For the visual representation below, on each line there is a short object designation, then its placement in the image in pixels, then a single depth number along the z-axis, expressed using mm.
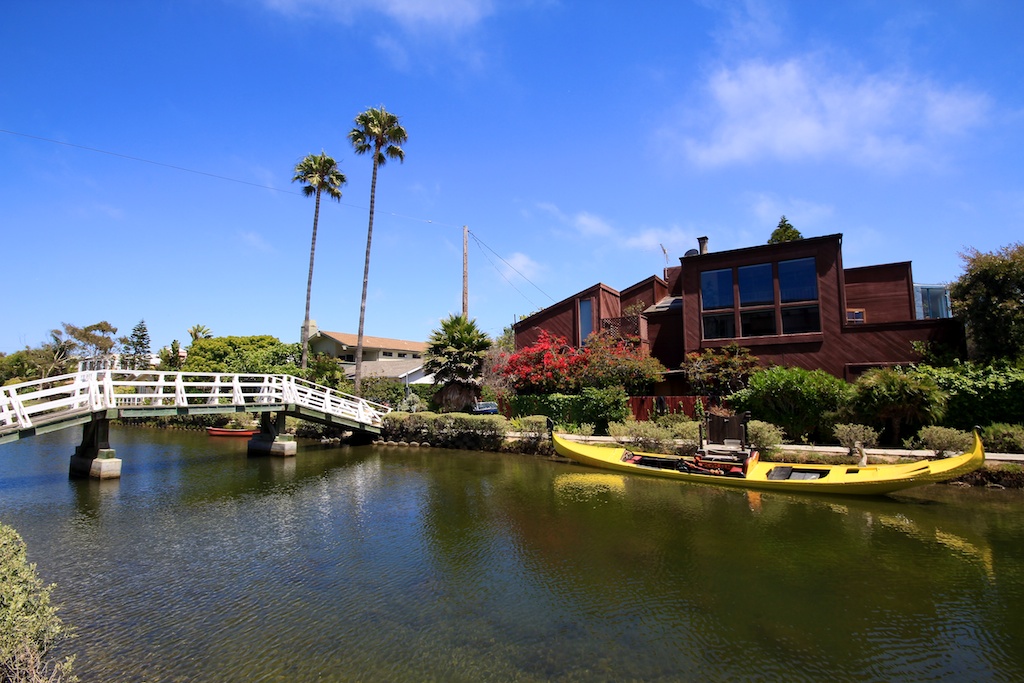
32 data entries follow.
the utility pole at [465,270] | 38519
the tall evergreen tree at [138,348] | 61312
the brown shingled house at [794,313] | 23562
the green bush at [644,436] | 21359
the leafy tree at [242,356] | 42156
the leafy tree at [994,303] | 19000
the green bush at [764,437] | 19281
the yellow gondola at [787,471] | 13969
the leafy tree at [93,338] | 58344
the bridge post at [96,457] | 18531
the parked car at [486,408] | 35406
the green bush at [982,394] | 17656
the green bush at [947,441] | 16734
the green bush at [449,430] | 26531
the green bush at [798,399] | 20547
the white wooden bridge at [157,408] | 15547
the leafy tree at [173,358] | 49781
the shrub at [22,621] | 4996
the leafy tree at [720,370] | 24688
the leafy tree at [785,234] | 31422
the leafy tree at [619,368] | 26281
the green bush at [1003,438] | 17000
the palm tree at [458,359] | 29984
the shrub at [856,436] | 18875
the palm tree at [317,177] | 42312
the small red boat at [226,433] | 33125
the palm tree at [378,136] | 37906
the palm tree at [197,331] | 58531
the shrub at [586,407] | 25641
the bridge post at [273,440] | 25375
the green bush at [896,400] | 18125
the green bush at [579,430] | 25509
